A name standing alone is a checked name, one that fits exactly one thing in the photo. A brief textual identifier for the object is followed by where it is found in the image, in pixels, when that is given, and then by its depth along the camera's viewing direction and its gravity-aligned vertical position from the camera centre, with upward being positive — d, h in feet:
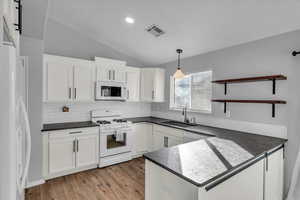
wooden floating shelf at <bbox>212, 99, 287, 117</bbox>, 6.86 -0.10
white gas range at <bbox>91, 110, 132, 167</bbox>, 10.25 -2.91
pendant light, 8.19 +1.28
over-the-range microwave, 10.79 +0.55
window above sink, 10.61 +0.50
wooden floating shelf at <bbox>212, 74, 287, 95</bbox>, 6.77 +0.99
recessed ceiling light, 8.43 +4.37
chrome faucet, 11.14 -1.17
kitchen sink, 10.62 -1.81
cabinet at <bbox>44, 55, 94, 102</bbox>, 9.17 +1.17
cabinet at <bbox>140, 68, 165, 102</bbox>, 12.91 +1.22
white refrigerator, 2.02 -0.37
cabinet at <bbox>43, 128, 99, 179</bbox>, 8.61 -3.18
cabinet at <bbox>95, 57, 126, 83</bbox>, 10.99 +2.14
